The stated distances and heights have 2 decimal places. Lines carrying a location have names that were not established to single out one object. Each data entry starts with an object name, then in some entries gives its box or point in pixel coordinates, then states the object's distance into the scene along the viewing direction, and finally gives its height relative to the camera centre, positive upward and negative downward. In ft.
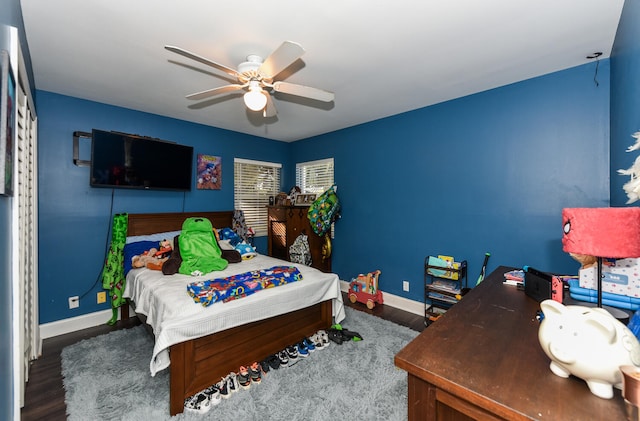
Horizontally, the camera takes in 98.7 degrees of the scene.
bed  5.90 -2.79
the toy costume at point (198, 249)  8.92 -1.32
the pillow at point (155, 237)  10.52 -1.00
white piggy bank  2.20 -1.16
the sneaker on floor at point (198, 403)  5.85 -4.17
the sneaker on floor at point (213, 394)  6.05 -4.13
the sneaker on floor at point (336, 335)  8.52 -3.97
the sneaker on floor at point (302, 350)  7.85 -4.04
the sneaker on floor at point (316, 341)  8.32 -4.00
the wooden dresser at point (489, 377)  2.21 -1.56
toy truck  11.48 -3.42
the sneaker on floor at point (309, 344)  8.12 -4.01
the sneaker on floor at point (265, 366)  7.15 -4.11
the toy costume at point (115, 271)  9.81 -2.12
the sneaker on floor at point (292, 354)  7.53 -4.06
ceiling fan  5.77 +3.15
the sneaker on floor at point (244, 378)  6.58 -4.08
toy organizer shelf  9.41 -2.69
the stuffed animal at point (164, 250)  9.71 -1.39
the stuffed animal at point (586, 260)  4.73 -0.89
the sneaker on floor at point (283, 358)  7.43 -4.07
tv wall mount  9.59 +2.24
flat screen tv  9.67 +1.89
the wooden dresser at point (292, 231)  13.62 -1.02
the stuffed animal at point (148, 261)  9.08 -1.67
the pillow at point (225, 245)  11.20 -1.40
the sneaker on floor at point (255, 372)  6.76 -4.04
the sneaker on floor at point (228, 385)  6.32 -4.12
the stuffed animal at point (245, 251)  10.93 -1.60
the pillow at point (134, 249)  9.53 -1.34
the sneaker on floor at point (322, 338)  8.38 -3.99
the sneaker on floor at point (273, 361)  7.27 -4.08
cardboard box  3.91 -0.99
